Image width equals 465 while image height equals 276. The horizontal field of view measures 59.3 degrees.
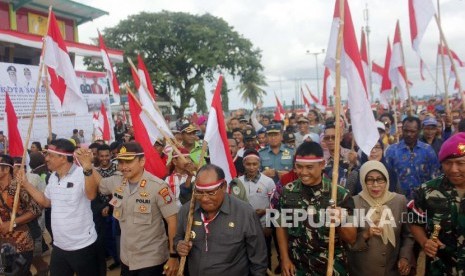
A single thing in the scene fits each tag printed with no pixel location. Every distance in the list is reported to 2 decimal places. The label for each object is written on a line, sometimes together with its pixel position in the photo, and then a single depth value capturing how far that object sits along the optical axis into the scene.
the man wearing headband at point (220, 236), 2.91
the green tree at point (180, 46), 30.94
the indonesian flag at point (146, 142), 4.46
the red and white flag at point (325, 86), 11.60
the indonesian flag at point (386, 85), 7.96
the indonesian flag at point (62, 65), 5.11
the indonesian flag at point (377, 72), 10.47
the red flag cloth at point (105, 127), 9.63
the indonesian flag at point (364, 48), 7.49
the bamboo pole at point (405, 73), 6.09
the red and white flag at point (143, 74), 7.01
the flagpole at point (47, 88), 5.04
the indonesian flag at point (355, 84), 3.33
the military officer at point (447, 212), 2.60
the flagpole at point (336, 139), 2.72
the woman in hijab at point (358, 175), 3.99
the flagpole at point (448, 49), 5.24
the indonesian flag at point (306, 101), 15.63
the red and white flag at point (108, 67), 7.60
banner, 11.29
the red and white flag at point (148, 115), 4.80
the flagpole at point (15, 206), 3.86
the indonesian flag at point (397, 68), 7.05
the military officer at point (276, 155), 5.30
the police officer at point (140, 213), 3.36
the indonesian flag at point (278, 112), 13.91
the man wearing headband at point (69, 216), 3.70
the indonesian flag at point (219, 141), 3.72
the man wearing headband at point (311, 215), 2.90
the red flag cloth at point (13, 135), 5.45
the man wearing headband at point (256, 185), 4.39
